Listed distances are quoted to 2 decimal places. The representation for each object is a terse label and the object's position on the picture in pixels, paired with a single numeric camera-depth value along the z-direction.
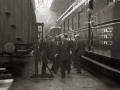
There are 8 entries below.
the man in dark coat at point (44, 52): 9.03
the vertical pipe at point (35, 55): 8.45
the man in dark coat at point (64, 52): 8.93
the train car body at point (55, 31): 24.31
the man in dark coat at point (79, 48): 10.40
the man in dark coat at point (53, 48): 10.57
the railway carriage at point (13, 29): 6.76
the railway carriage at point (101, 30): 6.90
